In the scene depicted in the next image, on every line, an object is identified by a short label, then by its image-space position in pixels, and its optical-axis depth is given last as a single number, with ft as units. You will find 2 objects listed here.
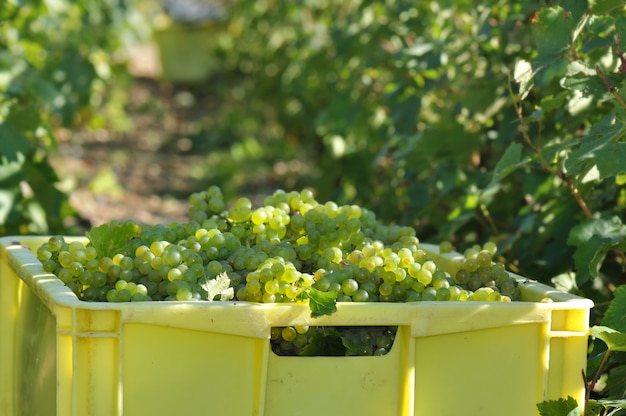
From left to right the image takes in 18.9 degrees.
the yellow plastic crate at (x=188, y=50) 35.76
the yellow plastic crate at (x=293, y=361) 5.80
